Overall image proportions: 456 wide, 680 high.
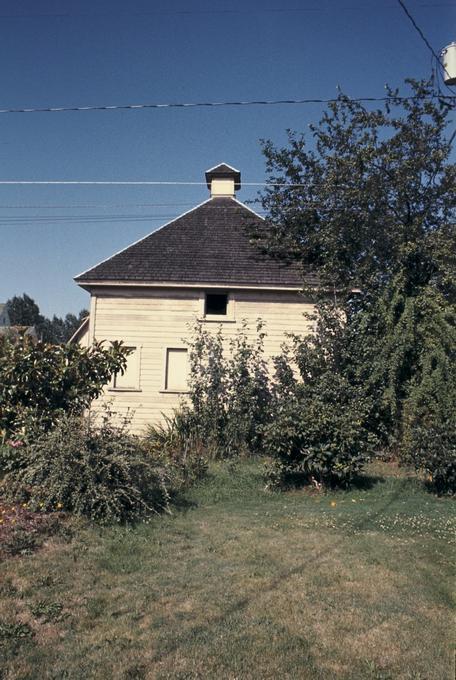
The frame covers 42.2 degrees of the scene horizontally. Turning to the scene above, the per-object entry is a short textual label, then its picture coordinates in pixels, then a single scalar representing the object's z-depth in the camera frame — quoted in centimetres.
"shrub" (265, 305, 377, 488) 919
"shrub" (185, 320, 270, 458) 1256
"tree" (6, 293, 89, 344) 8838
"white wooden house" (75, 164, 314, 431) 1530
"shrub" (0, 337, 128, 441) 885
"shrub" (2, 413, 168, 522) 716
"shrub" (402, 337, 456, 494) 913
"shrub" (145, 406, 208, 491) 973
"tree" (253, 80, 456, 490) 1255
